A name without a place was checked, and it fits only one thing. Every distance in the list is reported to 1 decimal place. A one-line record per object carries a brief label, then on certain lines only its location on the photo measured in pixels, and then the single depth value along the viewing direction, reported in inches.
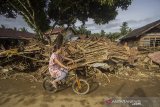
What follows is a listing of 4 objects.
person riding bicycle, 155.0
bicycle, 160.7
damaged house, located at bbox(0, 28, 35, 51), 512.1
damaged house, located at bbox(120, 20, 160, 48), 510.0
